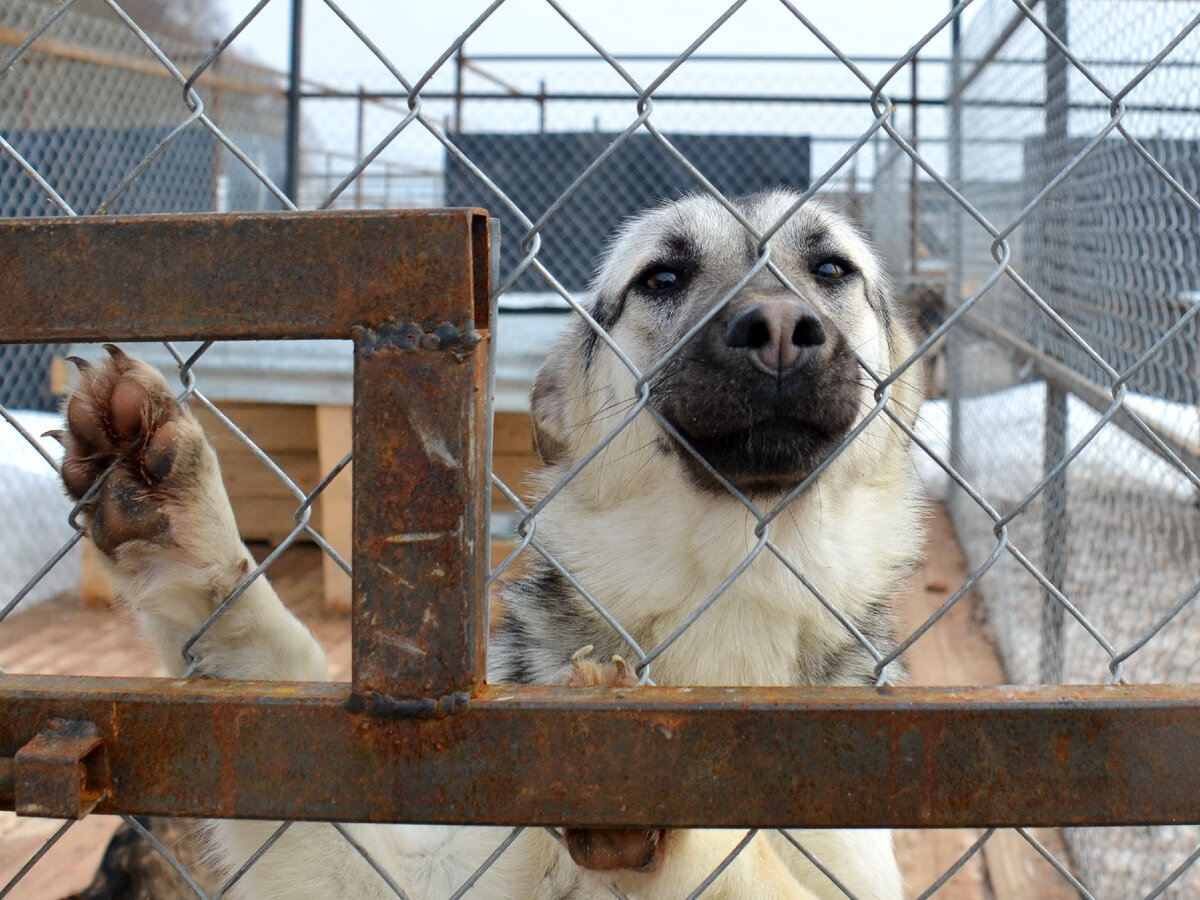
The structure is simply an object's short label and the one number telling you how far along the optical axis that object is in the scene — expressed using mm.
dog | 521
